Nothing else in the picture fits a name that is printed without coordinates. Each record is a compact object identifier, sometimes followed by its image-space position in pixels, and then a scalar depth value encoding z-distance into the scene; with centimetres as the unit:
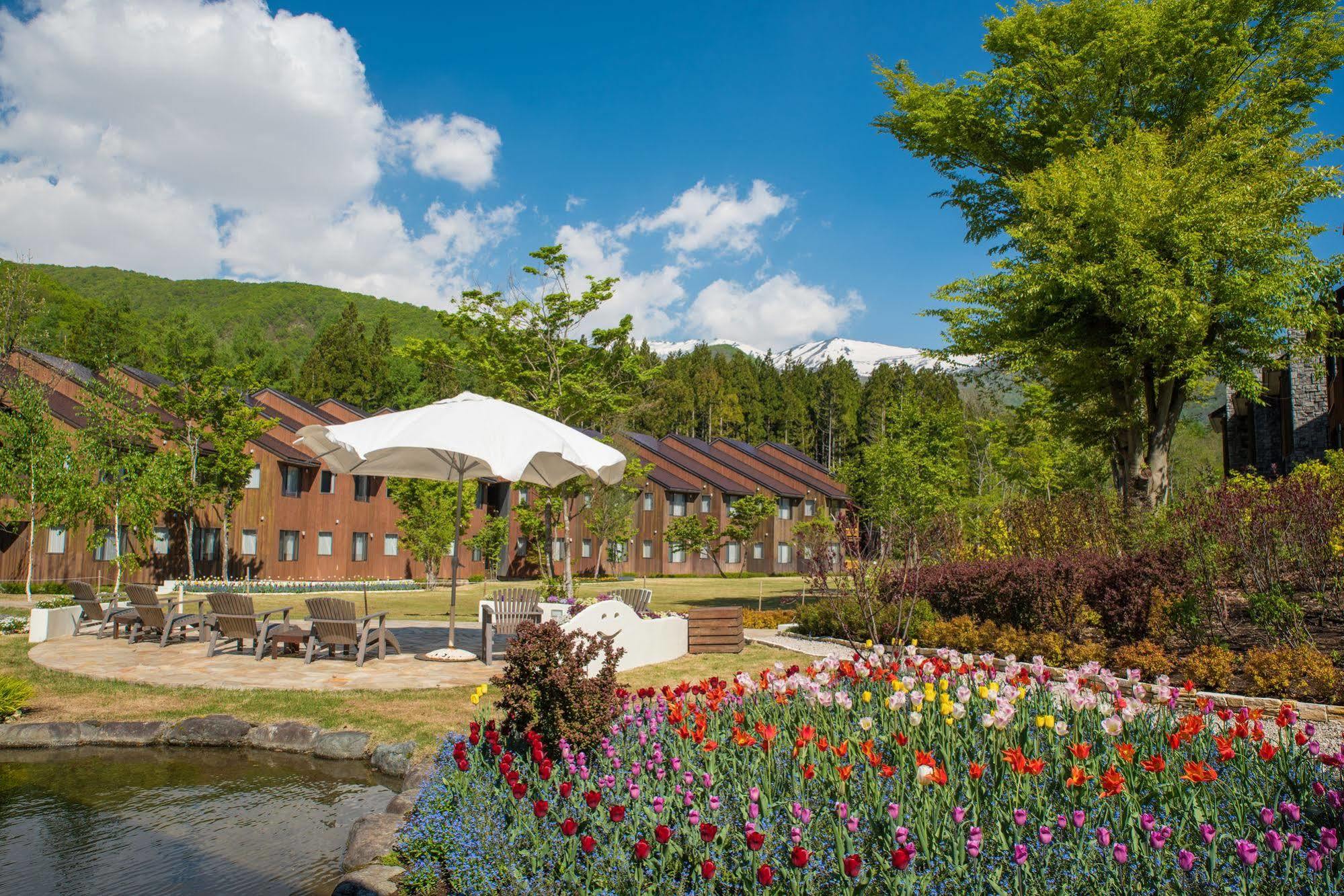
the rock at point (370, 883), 407
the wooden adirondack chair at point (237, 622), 1075
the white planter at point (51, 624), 1240
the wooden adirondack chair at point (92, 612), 1296
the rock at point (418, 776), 566
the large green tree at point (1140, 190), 1404
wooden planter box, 1202
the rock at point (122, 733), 725
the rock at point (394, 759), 654
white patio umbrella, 910
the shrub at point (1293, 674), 736
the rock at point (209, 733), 725
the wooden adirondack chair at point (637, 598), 1212
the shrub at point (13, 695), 754
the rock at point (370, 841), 452
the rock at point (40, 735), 718
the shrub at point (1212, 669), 790
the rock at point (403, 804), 514
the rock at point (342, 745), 692
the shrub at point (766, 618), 1574
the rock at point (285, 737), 713
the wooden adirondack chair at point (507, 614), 1071
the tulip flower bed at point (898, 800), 294
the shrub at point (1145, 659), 848
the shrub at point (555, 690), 442
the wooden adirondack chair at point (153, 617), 1181
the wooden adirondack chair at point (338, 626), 1031
